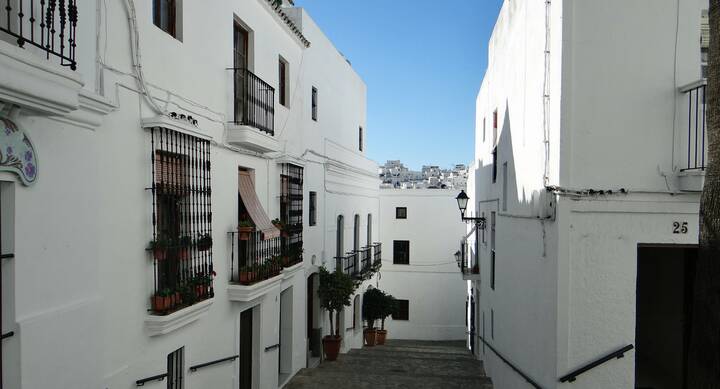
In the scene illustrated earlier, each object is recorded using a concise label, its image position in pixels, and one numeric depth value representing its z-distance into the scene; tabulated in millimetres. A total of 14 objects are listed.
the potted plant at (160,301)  5793
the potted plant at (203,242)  6714
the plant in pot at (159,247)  5754
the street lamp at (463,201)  13457
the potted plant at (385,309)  19219
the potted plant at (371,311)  19172
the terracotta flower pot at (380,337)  20159
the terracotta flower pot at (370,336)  19188
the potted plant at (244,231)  8102
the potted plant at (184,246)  6274
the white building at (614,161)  5777
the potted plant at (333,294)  12852
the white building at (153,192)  3865
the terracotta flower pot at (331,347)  13141
